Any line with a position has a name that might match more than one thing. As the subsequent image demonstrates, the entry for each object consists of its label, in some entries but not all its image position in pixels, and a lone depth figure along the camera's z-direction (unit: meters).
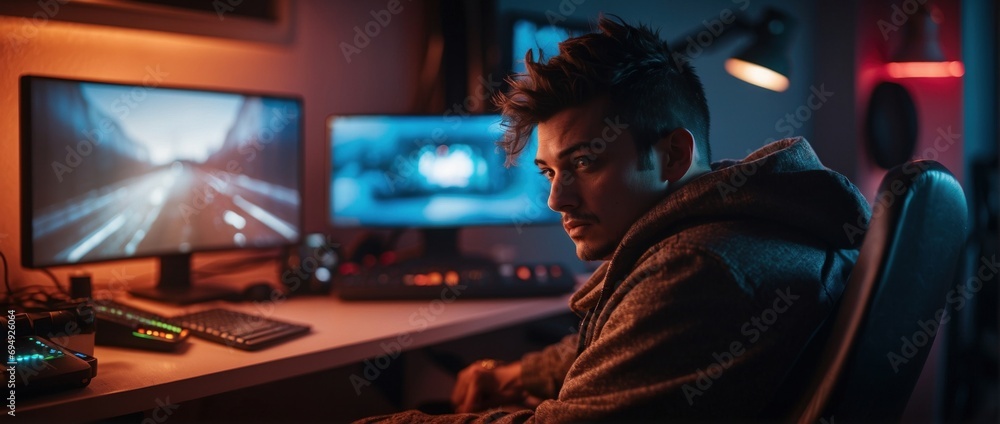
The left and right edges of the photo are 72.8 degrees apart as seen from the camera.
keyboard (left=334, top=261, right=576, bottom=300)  1.59
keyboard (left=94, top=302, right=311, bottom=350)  1.19
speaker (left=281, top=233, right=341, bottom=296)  1.70
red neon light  2.75
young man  0.77
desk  0.97
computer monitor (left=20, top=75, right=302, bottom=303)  1.31
